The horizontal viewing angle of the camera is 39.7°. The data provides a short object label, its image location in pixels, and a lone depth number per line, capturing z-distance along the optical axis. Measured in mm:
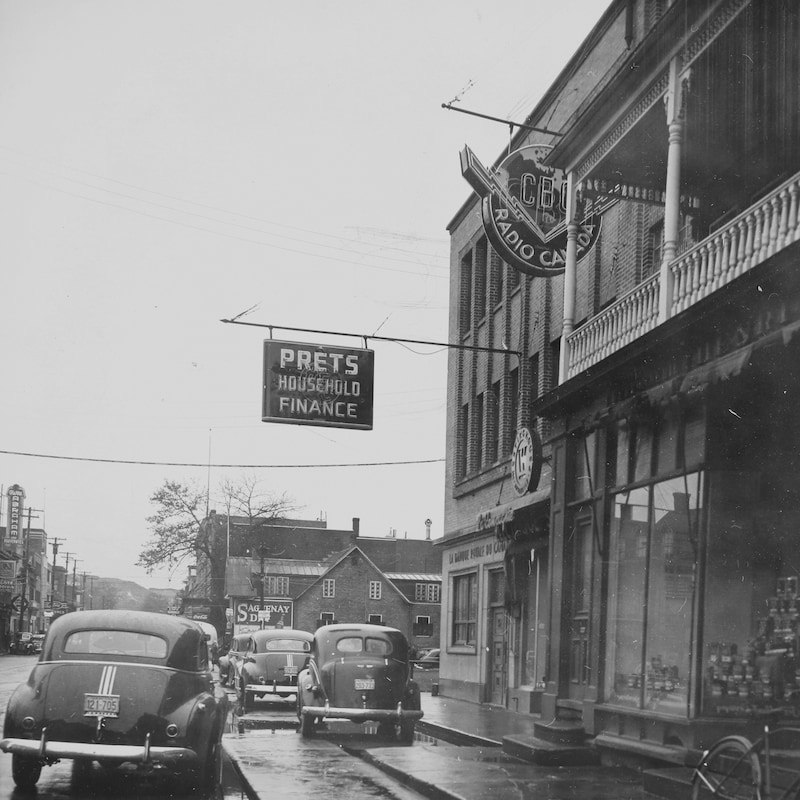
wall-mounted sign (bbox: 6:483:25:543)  92288
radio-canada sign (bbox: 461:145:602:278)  17609
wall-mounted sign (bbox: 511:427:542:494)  17031
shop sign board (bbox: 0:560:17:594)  85188
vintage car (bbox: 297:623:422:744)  17109
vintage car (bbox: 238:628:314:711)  23250
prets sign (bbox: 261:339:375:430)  18359
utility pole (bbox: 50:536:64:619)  116250
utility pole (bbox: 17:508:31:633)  90788
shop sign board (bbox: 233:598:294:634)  46281
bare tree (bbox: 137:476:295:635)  76875
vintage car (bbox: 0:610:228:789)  9859
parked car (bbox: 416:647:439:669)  61219
